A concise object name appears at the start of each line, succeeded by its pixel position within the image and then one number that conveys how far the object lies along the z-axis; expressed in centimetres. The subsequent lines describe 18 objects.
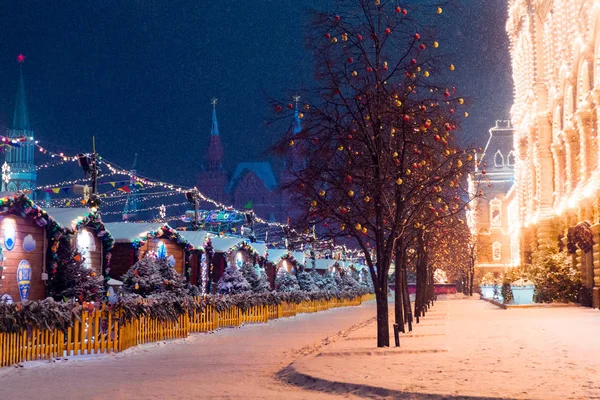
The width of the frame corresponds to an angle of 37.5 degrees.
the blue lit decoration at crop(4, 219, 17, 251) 2571
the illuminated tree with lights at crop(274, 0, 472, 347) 2069
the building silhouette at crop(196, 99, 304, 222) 19750
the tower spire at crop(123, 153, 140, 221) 3736
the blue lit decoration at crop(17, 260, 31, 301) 2655
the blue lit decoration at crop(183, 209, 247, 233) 6493
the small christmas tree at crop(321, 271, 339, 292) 6945
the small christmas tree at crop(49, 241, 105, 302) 2738
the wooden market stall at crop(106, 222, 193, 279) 3759
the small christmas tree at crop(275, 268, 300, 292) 5841
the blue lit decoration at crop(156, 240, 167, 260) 4075
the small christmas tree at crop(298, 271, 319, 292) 6397
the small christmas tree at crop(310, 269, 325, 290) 6897
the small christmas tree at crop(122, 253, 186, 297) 3083
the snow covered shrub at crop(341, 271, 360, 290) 7865
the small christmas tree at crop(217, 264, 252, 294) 4328
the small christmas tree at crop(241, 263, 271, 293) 4512
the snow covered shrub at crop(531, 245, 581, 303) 4409
